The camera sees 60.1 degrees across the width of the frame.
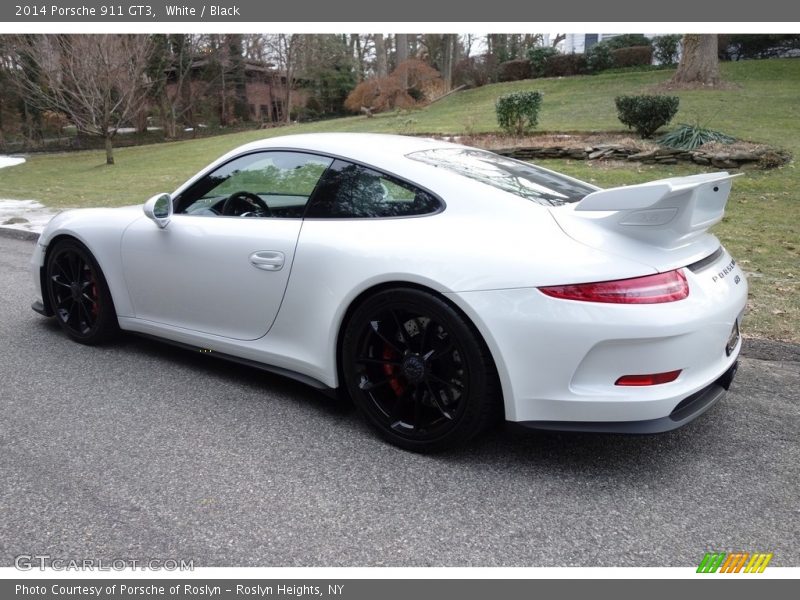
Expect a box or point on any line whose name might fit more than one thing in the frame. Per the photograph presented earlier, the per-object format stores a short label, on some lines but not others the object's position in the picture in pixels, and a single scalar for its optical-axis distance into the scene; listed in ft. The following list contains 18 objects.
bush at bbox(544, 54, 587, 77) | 92.73
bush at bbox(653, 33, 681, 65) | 88.53
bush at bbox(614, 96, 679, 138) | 42.06
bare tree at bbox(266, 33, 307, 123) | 125.49
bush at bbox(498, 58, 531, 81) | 97.76
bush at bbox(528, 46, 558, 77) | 94.73
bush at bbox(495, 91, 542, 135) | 46.91
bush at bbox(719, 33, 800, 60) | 85.30
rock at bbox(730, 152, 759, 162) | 35.40
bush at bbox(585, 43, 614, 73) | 90.84
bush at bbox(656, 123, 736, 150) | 38.63
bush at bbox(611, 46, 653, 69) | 90.17
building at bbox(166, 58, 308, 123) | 132.05
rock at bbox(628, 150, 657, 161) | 37.86
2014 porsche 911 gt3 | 8.64
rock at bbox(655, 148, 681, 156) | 37.58
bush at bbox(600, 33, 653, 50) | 94.22
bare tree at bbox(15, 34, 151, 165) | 74.02
